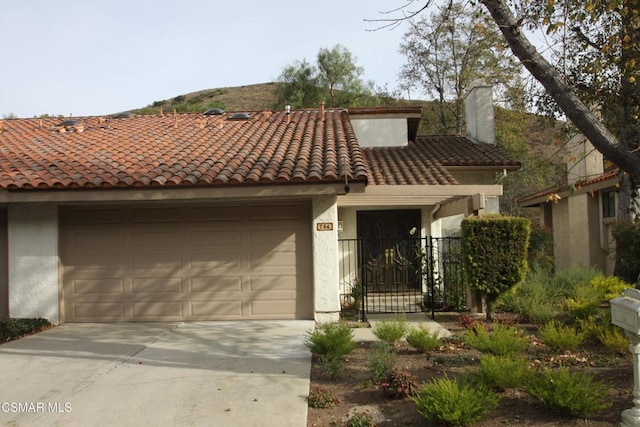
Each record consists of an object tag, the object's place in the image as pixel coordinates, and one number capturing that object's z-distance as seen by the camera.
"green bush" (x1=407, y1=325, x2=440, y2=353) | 7.69
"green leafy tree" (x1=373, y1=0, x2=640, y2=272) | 5.96
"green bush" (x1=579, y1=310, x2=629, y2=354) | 7.34
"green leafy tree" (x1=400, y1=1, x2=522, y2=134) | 27.36
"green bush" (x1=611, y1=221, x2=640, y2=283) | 13.59
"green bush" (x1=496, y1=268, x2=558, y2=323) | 9.82
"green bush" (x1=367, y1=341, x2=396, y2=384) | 6.41
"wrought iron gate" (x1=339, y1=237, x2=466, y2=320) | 12.06
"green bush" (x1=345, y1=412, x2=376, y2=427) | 5.14
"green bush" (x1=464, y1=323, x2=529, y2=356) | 6.86
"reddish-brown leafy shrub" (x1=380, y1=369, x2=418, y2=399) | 5.84
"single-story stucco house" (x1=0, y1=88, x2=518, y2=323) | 9.93
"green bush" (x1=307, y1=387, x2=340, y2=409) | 5.77
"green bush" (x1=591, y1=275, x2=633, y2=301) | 11.16
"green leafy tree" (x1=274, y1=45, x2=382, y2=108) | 36.41
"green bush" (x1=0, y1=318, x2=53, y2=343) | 9.72
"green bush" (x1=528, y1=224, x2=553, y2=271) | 18.38
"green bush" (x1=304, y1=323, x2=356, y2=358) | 7.22
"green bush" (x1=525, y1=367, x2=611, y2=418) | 5.04
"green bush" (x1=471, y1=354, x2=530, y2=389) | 5.71
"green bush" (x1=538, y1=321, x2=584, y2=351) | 7.48
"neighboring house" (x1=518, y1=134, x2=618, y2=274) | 18.22
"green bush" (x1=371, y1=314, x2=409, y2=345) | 8.14
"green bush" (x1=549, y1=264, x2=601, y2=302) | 11.84
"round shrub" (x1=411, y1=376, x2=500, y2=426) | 4.85
